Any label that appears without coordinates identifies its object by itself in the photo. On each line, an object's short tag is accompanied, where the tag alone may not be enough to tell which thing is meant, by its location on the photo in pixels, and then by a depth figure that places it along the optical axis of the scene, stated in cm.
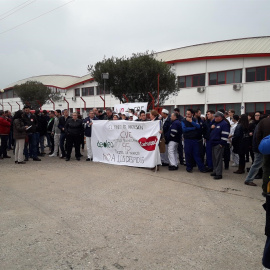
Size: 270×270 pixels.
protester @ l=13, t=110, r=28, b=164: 931
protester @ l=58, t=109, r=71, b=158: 1072
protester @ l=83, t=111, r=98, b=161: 1022
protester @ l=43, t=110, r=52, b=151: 1171
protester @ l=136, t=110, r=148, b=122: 918
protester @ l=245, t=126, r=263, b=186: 630
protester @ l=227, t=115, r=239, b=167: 905
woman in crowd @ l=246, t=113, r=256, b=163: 813
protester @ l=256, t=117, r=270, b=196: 566
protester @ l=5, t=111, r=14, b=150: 1286
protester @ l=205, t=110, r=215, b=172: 827
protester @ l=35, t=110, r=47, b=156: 1082
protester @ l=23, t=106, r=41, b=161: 977
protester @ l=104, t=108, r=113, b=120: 1044
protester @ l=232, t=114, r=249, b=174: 791
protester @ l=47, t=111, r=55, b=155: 1146
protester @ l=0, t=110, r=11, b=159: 1020
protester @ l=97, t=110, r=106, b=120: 1071
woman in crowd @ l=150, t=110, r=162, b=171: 880
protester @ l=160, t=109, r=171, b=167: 869
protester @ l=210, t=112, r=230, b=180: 720
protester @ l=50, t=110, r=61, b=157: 1102
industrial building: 2505
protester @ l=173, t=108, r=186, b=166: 948
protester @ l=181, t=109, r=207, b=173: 799
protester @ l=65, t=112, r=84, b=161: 1002
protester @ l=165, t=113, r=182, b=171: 841
